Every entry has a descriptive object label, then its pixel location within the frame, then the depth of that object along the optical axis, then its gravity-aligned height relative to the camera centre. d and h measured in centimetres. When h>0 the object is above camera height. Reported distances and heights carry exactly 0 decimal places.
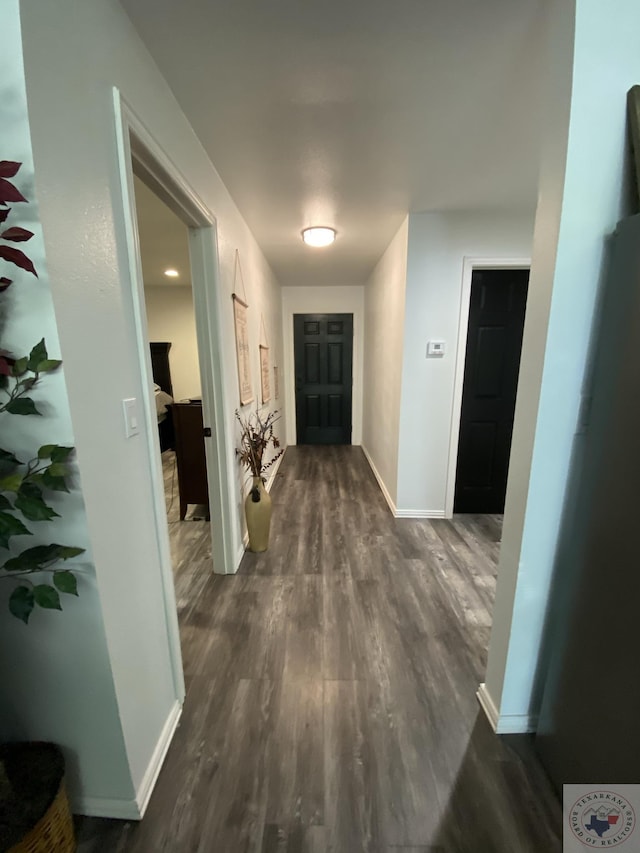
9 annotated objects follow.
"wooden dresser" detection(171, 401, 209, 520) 252 -71
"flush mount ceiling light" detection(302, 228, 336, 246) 259 +97
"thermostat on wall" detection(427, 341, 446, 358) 257 +10
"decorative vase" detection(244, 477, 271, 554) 225 -103
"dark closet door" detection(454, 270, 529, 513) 254 -21
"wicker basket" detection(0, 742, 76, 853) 75 -103
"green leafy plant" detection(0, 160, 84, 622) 61 -23
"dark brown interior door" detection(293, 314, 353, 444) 485 -23
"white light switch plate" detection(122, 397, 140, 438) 96 -16
